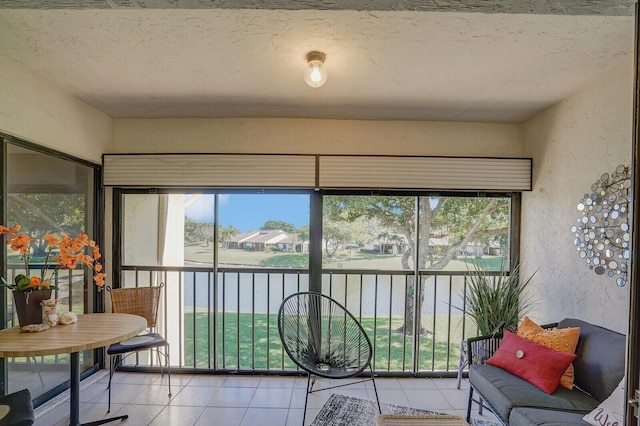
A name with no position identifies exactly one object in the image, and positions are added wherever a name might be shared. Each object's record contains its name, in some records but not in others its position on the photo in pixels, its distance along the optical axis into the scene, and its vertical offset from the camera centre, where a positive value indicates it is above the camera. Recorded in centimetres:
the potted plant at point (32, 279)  186 -46
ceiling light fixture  184 +85
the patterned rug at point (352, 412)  221 -150
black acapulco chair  240 -102
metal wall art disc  184 -7
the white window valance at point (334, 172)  275 +35
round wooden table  165 -78
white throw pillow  149 -96
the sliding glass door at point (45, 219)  210 -10
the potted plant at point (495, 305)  250 -75
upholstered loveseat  164 -103
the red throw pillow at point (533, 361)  185 -92
